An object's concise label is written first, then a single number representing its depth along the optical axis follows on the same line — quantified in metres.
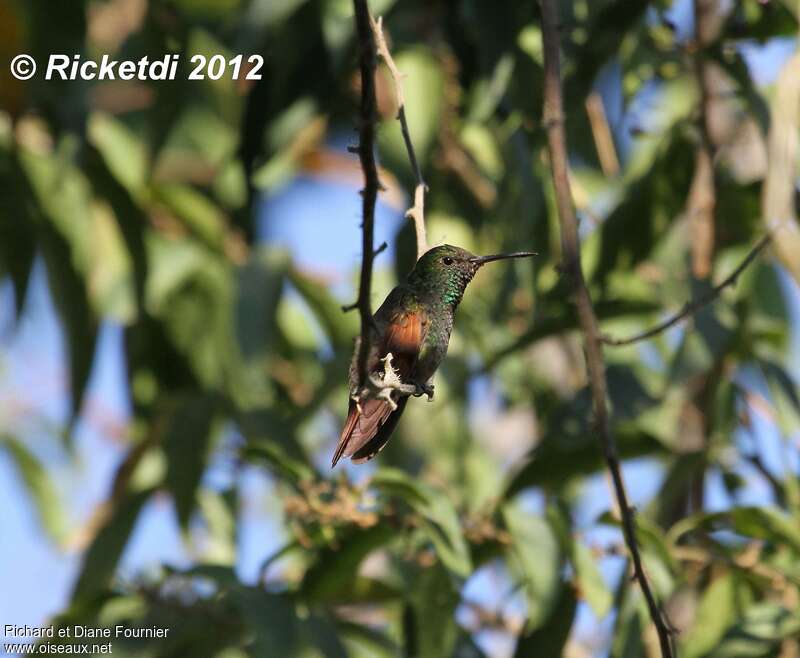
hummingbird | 4.94
